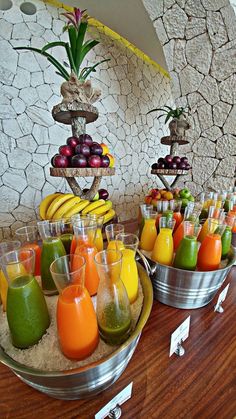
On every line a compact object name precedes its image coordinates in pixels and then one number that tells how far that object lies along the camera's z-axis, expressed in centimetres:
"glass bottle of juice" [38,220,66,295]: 42
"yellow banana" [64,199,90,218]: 76
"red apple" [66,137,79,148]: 82
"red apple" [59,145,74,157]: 81
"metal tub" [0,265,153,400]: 25
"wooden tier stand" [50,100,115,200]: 76
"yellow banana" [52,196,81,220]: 76
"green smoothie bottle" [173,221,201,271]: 48
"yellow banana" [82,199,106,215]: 82
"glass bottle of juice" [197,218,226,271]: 50
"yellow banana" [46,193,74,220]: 78
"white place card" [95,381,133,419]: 29
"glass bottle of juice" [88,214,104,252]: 53
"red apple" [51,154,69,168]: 79
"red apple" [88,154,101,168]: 79
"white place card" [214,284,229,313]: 52
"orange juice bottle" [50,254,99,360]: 28
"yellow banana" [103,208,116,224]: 87
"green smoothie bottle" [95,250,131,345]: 32
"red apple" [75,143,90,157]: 80
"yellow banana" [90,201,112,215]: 84
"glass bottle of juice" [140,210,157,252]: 62
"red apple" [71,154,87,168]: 77
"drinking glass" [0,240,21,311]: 37
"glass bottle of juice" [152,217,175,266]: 52
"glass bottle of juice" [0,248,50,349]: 30
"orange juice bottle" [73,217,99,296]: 41
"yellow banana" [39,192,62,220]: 84
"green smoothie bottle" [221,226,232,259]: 58
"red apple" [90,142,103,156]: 81
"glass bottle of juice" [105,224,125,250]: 53
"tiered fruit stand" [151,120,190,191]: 135
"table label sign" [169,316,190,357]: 40
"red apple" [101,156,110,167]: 84
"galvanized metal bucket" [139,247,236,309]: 46
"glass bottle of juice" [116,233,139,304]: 40
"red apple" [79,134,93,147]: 82
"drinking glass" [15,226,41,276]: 48
